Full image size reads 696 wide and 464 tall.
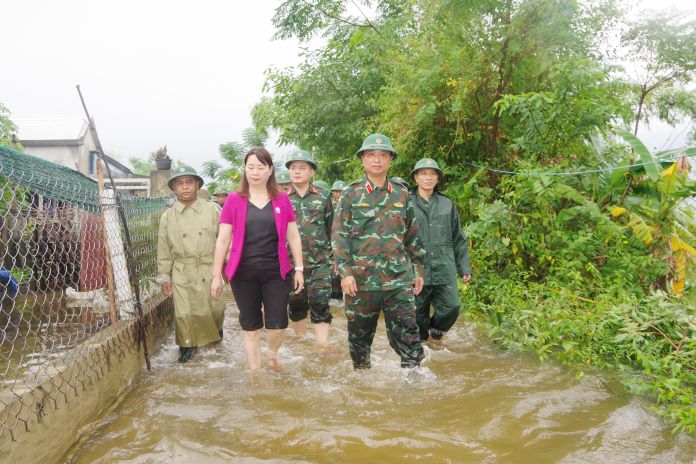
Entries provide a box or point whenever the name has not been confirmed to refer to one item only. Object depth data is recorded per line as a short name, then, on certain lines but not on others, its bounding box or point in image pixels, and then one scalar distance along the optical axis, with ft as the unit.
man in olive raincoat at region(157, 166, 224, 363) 15.57
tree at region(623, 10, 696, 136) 29.14
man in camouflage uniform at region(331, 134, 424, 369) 12.89
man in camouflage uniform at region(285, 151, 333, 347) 17.24
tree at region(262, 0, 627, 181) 21.44
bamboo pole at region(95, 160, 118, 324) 13.92
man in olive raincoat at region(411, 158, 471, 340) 16.49
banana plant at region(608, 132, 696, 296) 18.54
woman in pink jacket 13.23
